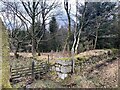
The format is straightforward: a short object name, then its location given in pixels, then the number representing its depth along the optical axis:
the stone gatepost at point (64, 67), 3.19
